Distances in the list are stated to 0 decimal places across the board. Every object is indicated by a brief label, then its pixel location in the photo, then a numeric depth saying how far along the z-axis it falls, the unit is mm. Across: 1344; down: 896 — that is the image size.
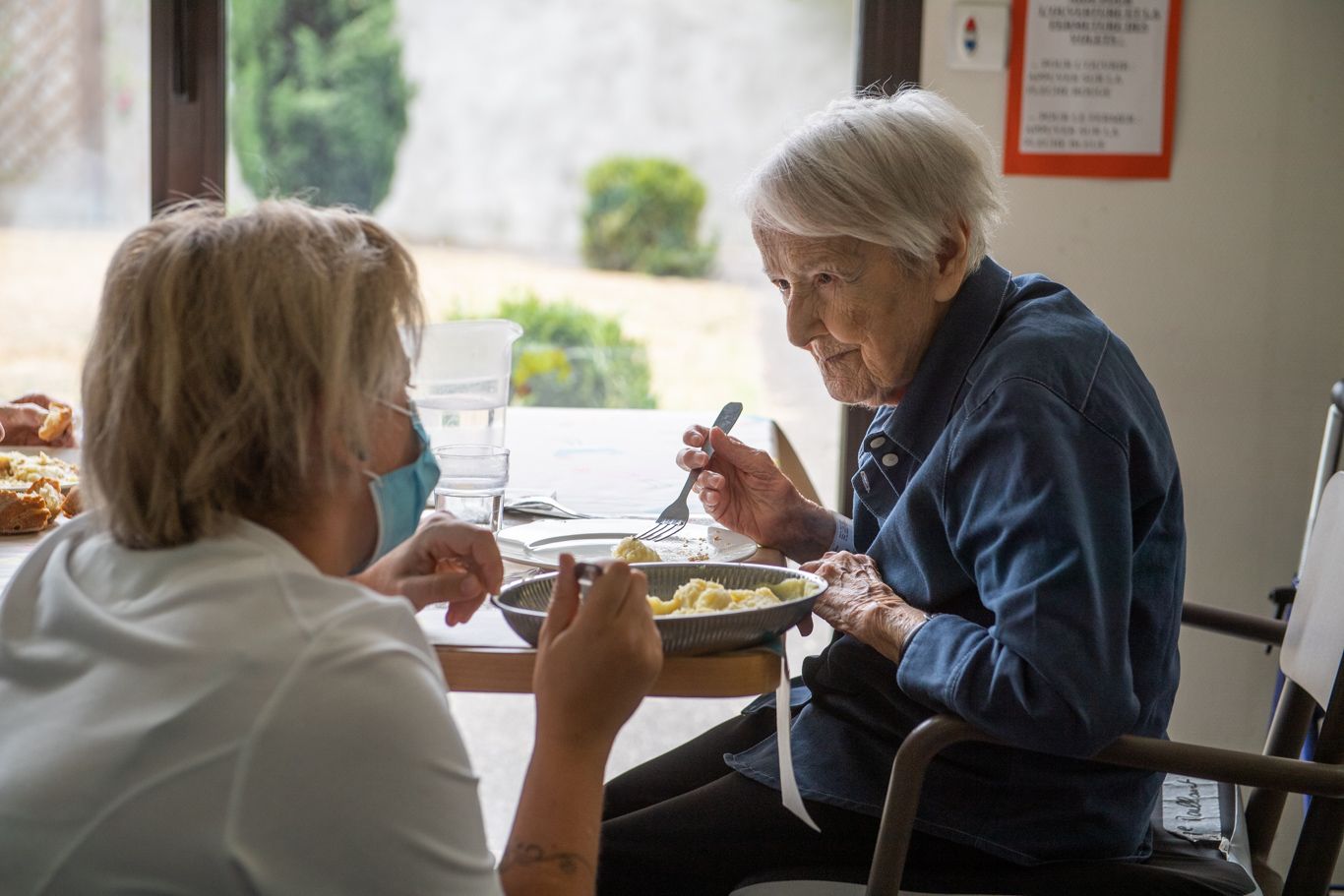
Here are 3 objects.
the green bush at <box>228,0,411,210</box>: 3385
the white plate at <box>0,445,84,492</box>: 1981
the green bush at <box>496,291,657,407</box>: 3521
